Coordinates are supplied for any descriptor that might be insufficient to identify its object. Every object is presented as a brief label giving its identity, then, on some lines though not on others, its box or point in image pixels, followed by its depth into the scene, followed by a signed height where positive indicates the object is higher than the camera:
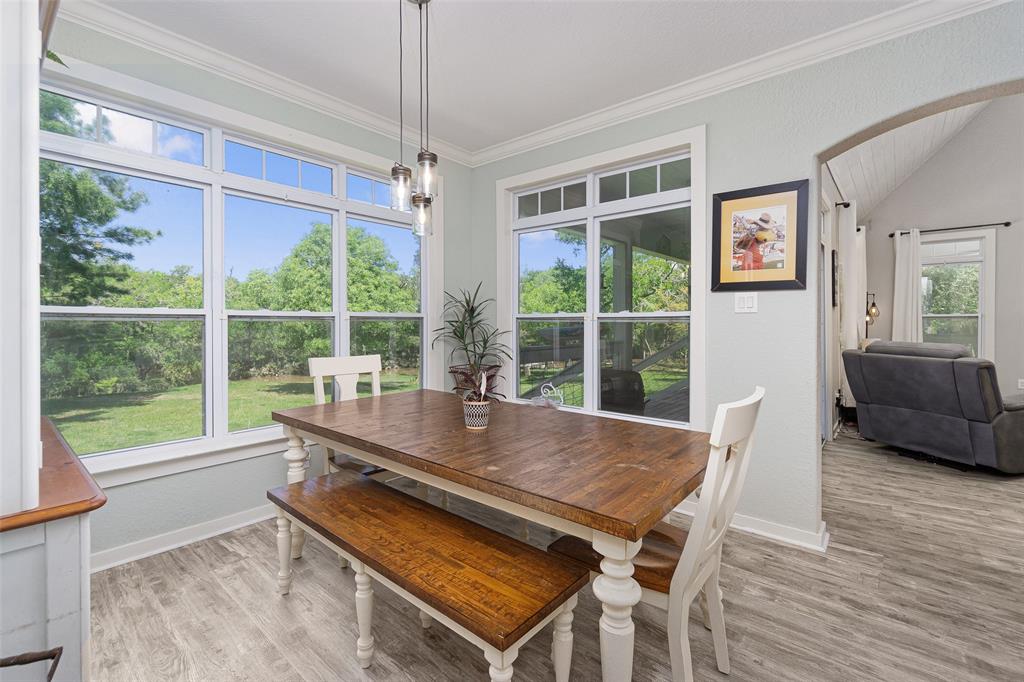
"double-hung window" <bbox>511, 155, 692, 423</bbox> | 3.11 +0.41
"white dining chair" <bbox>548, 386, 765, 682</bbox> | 1.15 -0.71
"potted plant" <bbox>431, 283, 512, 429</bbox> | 3.96 +0.06
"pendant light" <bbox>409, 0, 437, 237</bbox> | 1.92 +0.69
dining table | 1.11 -0.42
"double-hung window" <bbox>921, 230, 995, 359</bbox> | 5.51 +0.70
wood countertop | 0.88 -0.37
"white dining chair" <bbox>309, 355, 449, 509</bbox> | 2.45 -0.28
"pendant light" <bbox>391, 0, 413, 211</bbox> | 1.94 +0.70
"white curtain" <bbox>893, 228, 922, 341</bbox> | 5.91 +0.74
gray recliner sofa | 3.39 -0.55
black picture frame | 2.49 +0.63
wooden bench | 1.11 -0.72
